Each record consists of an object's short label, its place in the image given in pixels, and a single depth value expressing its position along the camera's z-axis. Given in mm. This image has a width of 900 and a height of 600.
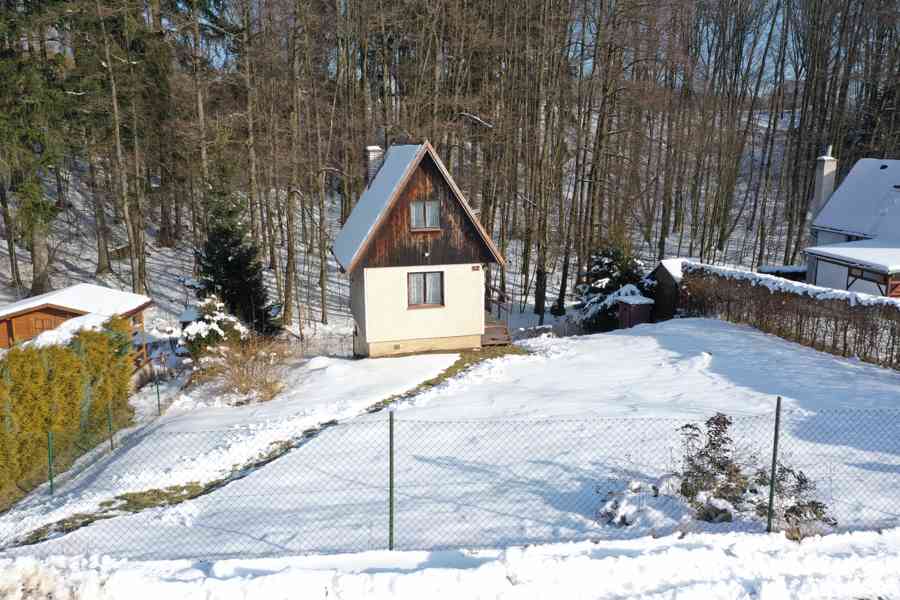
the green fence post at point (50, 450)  12148
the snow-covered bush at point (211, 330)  20047
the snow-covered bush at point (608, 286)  24969
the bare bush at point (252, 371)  17297
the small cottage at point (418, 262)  19859
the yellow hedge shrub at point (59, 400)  12883
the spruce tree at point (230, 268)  23141
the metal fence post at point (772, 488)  8055
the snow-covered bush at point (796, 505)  8203
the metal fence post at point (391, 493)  7828
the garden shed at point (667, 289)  23859
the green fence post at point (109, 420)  14916
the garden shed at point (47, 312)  20547
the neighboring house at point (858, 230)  22500
